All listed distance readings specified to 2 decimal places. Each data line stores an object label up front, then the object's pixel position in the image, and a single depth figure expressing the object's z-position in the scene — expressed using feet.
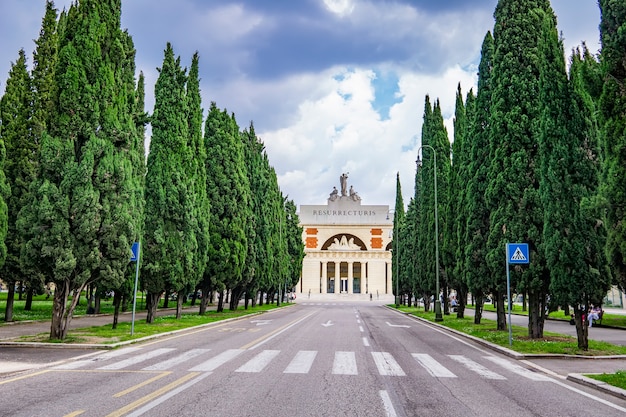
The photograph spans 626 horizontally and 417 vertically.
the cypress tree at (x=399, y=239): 183.67
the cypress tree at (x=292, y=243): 214.07
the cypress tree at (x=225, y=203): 98.99
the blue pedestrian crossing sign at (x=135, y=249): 54.24
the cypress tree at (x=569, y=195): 45.01
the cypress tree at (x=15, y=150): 78.59
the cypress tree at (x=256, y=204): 128.47
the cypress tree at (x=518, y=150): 56.80
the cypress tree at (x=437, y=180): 116.06
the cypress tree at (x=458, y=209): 85.25
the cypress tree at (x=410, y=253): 144.77
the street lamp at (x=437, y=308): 93.76
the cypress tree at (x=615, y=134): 31.12
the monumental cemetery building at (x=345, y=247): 333.21
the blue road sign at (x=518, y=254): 49.67
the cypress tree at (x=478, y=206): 70.64
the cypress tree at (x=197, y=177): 83.76
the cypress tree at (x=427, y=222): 120.78
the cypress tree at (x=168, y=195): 73.41
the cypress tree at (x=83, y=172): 47.03
